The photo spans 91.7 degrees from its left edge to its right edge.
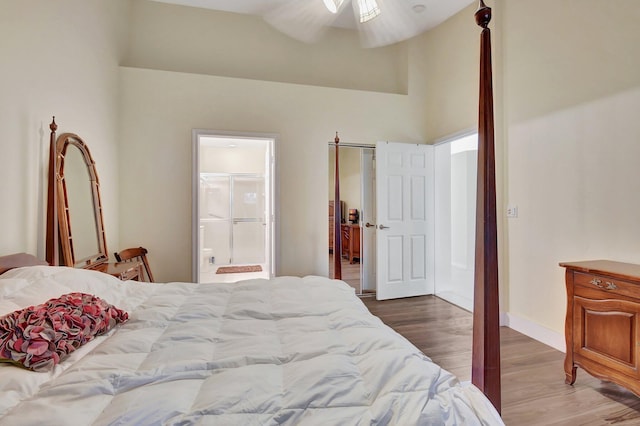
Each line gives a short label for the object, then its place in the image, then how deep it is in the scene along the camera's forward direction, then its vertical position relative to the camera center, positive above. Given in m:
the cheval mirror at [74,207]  2.18 +0.05
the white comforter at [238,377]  0.74 -0.46
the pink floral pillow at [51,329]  0.91 -0.38
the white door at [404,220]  3.87 -0.10
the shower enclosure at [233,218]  6.23 -0.11
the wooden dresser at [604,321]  1.74 -0.67
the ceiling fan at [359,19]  2.07 +1.39
